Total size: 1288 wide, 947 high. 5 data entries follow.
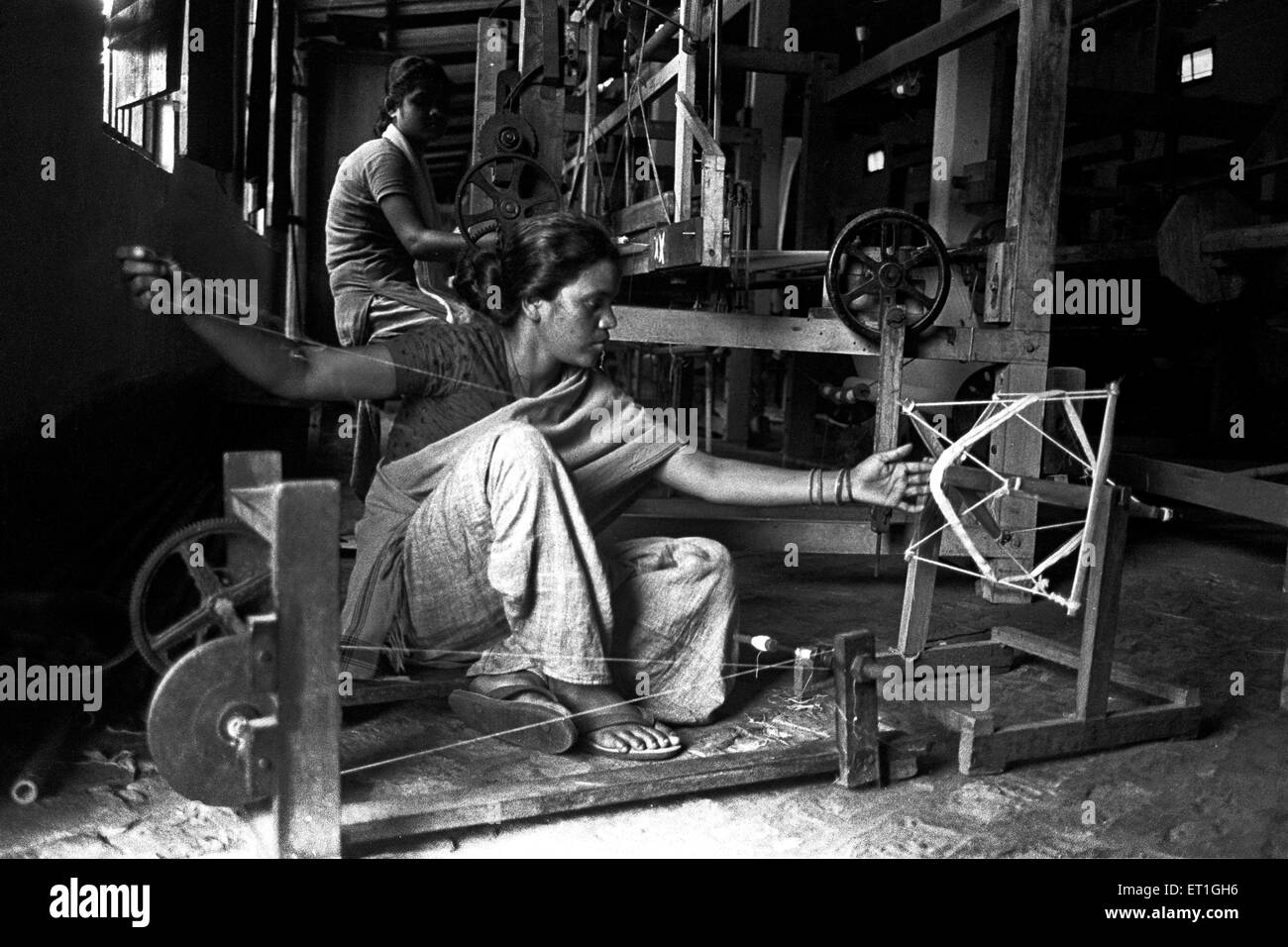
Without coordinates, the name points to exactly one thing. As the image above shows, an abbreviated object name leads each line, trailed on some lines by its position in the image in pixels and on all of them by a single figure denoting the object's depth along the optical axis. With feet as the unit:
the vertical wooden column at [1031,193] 11.55
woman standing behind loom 11.71
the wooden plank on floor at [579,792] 5.76
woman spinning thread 7.04
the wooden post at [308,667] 5.05
